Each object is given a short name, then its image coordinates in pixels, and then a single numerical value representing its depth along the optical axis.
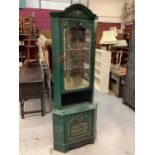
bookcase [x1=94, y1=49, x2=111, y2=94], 4.85
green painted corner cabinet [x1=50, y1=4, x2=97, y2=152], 2.18
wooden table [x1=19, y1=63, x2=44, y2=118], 3.22
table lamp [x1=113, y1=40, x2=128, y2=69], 5.06
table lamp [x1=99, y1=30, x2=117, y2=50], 4.59
